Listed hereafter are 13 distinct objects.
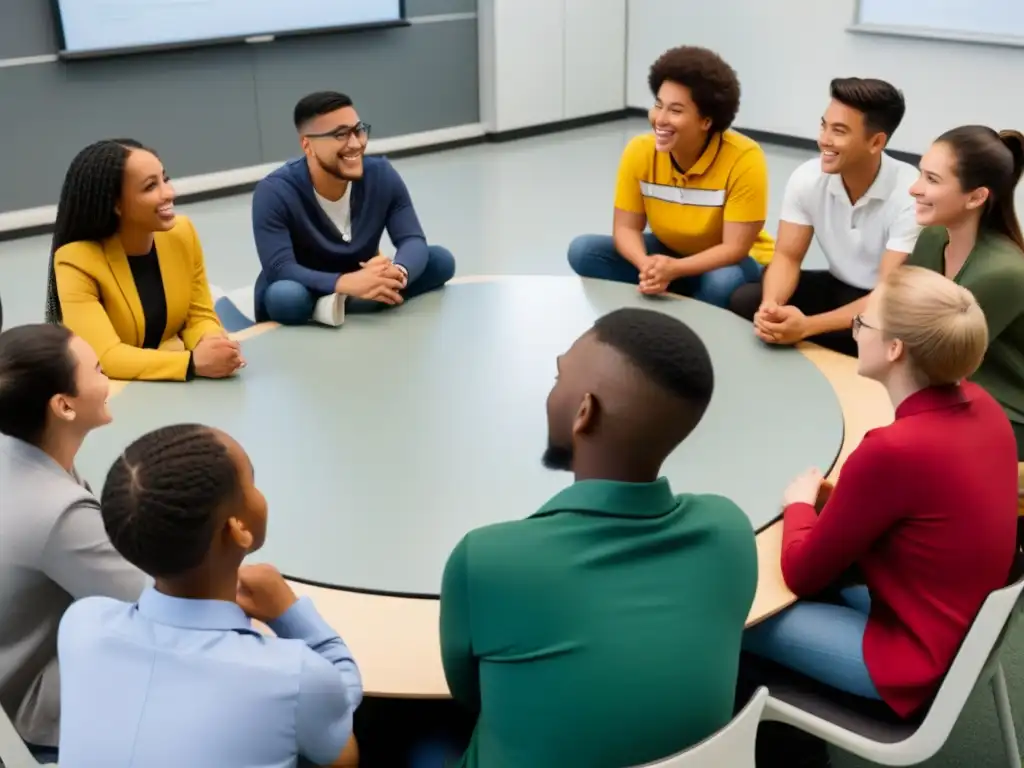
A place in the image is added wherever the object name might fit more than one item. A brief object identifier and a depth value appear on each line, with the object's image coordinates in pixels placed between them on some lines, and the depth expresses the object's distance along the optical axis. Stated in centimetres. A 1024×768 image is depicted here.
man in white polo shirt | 284
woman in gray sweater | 152
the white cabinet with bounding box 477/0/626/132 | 718
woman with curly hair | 314
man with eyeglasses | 282
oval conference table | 169
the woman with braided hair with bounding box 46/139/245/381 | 243
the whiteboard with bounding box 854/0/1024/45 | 579
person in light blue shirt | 121
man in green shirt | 119
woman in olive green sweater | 230
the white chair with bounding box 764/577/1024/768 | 150
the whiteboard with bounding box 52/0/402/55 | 541
